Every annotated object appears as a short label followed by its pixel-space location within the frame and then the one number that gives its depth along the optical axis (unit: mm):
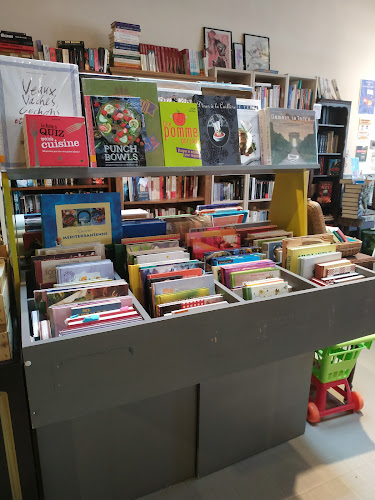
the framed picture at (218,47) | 4066
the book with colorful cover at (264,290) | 1249
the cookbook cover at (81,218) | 1399
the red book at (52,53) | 3287
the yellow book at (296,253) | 1484
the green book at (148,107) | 1294
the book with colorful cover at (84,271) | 1234
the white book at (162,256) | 1345
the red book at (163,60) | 3715
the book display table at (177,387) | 960
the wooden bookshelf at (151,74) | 3474
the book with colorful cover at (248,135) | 1501
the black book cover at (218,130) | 1408
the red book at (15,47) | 3104
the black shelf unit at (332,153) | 4672
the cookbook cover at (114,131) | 1238
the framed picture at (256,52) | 4289
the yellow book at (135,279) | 1271
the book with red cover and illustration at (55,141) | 1112
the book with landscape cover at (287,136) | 1519
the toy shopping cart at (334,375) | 1907
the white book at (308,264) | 1445
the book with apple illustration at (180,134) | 1339
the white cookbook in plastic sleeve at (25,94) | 1159
